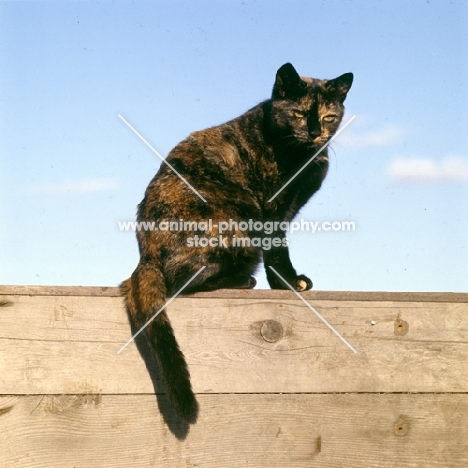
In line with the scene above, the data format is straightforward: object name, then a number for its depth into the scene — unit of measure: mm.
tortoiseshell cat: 2402
